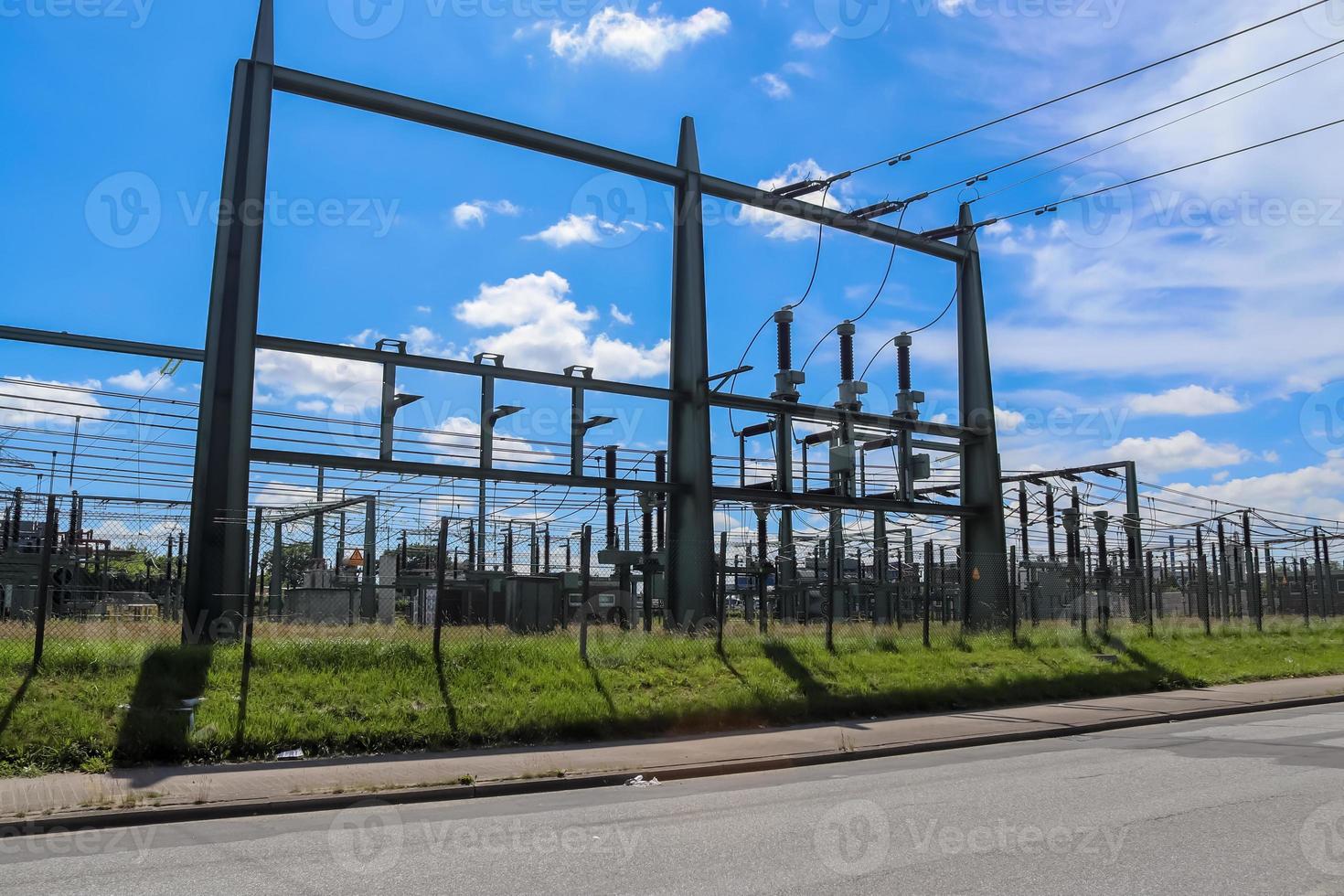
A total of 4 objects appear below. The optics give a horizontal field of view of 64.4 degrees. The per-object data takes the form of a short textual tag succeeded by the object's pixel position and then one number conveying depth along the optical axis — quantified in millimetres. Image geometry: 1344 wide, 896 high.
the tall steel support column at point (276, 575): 20703
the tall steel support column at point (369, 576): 18969
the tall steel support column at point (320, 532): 24067
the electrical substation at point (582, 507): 17094
